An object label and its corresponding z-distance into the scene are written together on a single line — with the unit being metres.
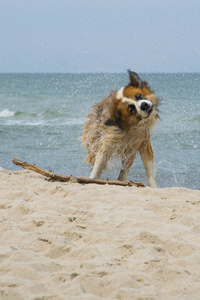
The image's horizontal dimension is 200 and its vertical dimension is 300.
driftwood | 10.45
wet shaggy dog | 9.62
